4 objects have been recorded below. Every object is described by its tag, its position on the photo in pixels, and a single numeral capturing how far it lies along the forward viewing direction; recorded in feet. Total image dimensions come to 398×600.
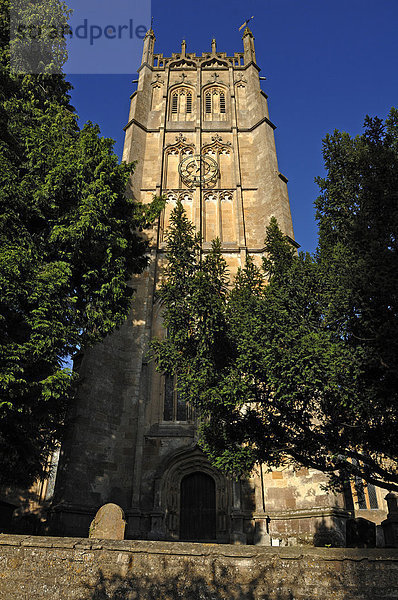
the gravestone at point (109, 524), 25.20
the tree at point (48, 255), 29.53
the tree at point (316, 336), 28.04
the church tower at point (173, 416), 44.34
